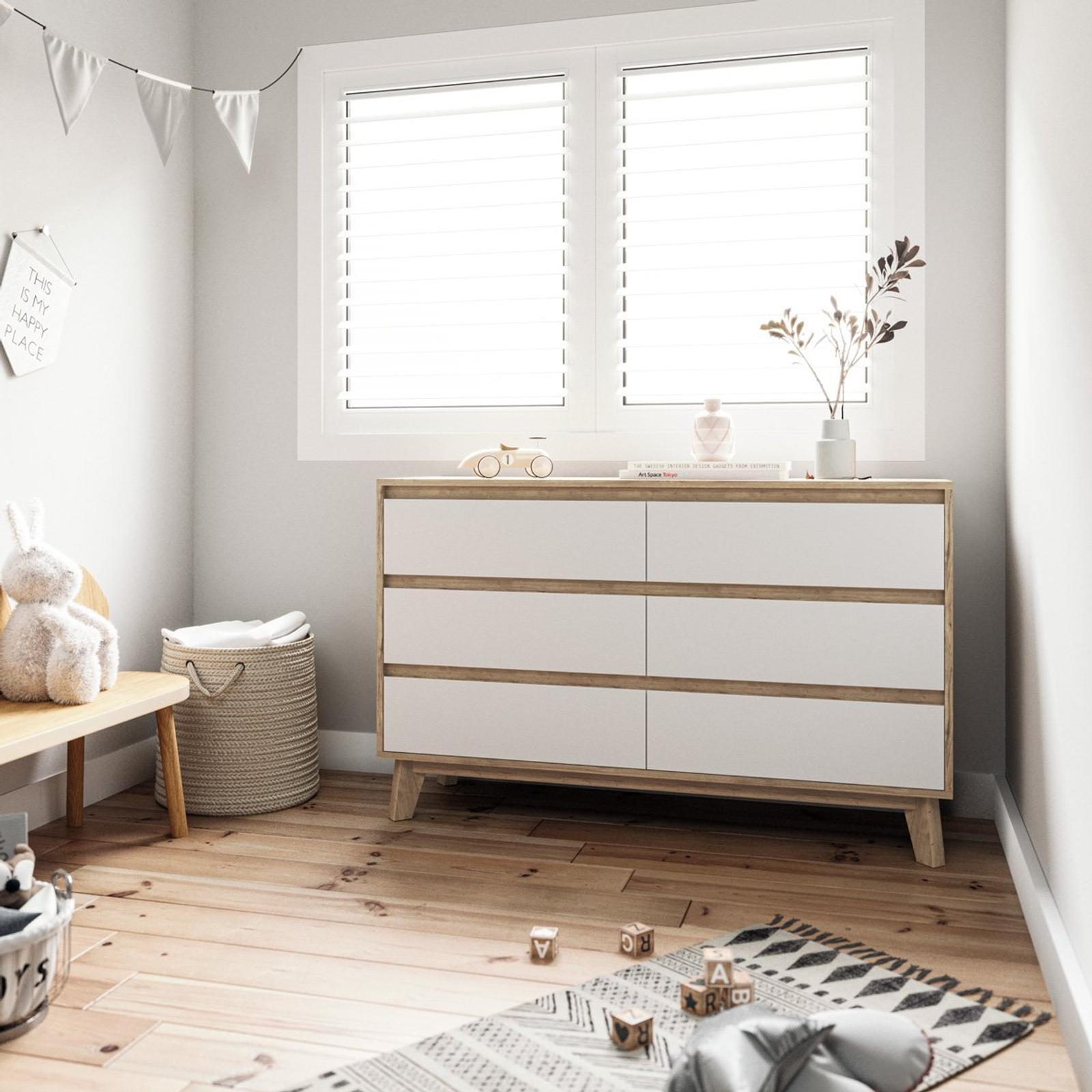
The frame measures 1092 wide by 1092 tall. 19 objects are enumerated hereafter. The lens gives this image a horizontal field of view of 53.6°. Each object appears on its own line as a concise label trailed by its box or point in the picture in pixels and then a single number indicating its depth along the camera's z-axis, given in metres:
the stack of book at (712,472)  2.46
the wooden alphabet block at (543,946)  1.86
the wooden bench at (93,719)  2.10
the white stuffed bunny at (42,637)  2.31
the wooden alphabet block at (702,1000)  1.66
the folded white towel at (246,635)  2.78
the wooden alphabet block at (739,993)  1.67
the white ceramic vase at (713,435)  2.59
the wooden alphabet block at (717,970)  1.68
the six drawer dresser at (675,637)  2.33
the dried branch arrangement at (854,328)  2.48
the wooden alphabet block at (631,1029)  1.56
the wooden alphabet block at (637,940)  1.87
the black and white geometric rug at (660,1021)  1.50
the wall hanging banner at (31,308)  2.46
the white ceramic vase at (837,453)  2.45
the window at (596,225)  2.70
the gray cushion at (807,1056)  1.30
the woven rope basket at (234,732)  2.70
